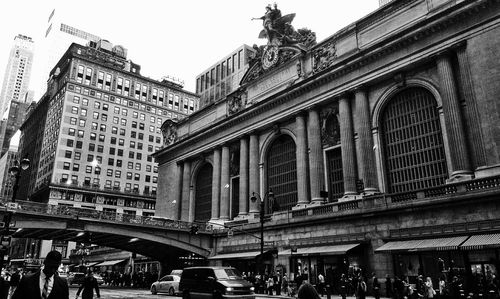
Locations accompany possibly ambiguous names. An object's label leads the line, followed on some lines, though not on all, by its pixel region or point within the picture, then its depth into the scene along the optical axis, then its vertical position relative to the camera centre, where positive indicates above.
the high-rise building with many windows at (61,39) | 162.62 +90.57
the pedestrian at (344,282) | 25.46 -0.55
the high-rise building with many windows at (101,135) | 89.25 +31.36
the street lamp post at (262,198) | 31.87 +7.61
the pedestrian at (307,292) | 5.80 -0.24
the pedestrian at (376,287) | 23.80 -0.74
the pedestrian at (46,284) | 5.47 -0.10
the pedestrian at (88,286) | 16.48 -0.40
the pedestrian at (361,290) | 22.37 -0.83
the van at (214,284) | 20.38 -0.45
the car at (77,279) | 45.67 -0.30
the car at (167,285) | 32.28 -0.78
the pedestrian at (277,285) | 32.62 -0.79
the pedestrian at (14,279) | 19.12 -0.10
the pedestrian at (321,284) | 27.89 -0.63
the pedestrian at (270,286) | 32.25 -0.85
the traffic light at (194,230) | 34.12 +3.59
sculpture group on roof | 47.88 +28.42
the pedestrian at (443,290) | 22.11 -0.86
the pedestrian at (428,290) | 21.34 -0.82
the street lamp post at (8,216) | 20.68 +3.27
